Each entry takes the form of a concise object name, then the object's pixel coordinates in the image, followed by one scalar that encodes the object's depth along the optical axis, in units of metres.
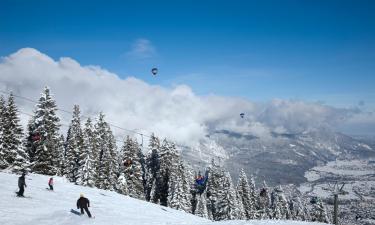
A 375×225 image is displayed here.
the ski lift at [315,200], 77.22
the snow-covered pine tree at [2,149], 51.66
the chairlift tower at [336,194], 37.82
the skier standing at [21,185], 33.66
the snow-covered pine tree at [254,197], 91.19
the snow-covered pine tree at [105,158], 67.75
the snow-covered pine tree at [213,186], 85.75
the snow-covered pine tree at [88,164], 62.25
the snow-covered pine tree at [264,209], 91.54
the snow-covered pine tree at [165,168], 75.12
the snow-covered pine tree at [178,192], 68.69
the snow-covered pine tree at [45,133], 54.62
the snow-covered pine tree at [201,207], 77.06
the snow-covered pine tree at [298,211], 107.00
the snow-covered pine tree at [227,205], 72.62
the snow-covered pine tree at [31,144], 52.24
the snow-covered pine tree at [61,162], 65.53
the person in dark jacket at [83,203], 30.84
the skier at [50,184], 41.19
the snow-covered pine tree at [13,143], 52.41
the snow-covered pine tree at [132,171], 70.19
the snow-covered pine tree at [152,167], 78.12
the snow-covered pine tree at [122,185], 66.12
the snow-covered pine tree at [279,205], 91.16
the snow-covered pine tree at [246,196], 89.06
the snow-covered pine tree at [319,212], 87.12
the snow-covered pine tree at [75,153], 63.19
